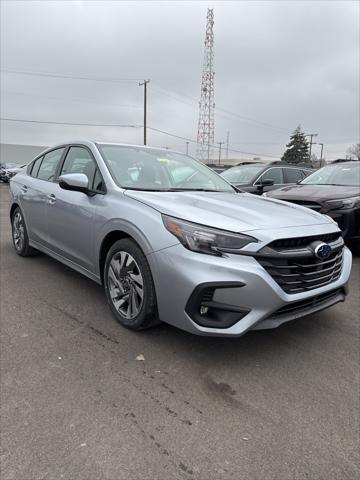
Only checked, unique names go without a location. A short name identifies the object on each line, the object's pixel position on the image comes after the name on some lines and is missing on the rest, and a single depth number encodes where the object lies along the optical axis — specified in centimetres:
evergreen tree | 7256
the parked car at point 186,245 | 244
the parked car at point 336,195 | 522
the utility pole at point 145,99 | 3633
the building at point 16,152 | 5156
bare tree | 8566
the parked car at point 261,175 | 829
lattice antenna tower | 5447
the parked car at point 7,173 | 2539
